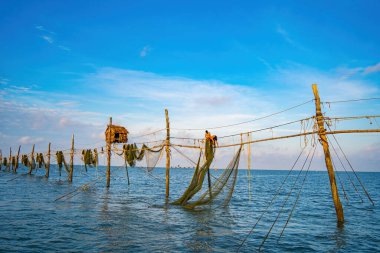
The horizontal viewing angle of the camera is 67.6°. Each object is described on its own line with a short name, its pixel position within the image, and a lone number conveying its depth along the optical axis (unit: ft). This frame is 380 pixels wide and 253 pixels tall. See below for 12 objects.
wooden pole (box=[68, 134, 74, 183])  118.29
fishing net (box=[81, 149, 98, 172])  123.52
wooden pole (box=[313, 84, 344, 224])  41.63
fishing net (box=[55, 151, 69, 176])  135.99
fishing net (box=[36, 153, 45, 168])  161.94
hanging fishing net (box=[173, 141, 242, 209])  50.72
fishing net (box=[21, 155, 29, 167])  209.90
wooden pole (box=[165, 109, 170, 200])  71.82
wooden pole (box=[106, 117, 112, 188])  100.79
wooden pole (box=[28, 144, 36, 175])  168.68
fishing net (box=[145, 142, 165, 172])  74.79
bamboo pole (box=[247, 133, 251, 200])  46.26
